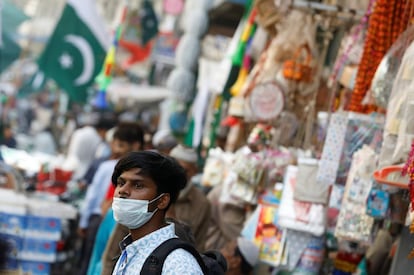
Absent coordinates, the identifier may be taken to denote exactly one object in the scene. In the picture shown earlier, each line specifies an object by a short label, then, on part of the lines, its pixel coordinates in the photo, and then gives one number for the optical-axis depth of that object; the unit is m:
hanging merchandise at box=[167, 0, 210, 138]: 27.12
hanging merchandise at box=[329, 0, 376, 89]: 13.28
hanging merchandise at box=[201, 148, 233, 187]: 19.67
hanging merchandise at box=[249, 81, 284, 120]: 16.19
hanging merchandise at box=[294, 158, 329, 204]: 12.89
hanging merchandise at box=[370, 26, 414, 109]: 10.09
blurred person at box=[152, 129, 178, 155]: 16.37
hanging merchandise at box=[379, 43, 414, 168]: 8.89
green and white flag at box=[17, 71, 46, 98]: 40.75
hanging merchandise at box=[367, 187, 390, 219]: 10.18
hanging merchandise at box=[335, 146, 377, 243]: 10.90
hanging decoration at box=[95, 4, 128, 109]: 34.92
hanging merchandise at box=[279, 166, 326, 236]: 12.98
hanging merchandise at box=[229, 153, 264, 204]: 15.58
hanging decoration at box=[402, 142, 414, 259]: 8.25
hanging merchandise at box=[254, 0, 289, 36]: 17.99
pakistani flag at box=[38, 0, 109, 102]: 25.50
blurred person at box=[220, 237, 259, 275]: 13.44
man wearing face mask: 7.39
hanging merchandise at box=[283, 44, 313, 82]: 16.28
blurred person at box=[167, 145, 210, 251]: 13.39
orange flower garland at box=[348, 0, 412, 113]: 11.60
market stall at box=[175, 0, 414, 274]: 10.24
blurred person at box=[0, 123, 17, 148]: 33.73
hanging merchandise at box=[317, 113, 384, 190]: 11.49
